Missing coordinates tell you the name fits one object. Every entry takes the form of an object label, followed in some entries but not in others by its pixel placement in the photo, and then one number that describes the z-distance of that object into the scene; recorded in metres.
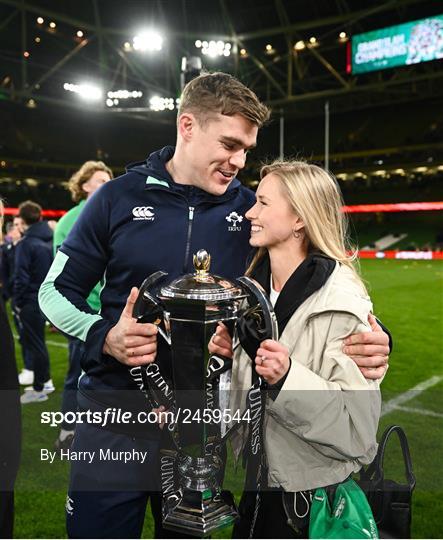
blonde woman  1.29
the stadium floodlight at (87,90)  26.80
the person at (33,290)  4.73
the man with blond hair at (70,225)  3.70
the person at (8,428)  1.45
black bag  1.75
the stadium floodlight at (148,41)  22.70
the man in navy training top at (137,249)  1.64
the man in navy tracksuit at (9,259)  5.95
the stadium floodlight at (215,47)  24.70
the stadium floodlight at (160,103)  30.12
